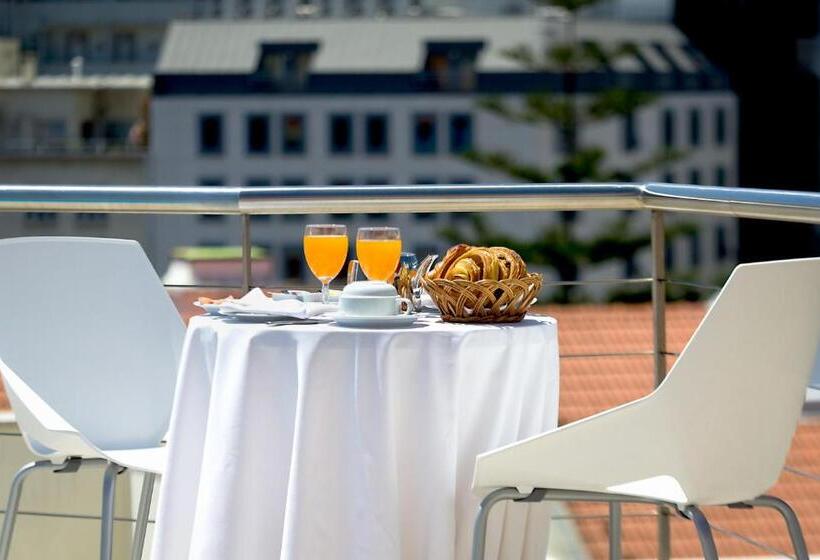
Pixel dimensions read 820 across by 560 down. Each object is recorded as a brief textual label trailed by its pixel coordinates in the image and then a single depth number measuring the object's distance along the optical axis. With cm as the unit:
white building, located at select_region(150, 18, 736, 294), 7002
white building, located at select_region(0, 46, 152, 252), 7855
